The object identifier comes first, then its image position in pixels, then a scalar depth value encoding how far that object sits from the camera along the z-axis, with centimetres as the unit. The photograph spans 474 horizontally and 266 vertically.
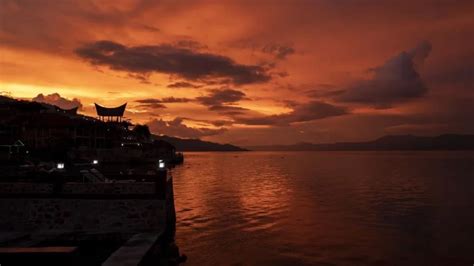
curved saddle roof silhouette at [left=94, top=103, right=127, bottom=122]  12144
